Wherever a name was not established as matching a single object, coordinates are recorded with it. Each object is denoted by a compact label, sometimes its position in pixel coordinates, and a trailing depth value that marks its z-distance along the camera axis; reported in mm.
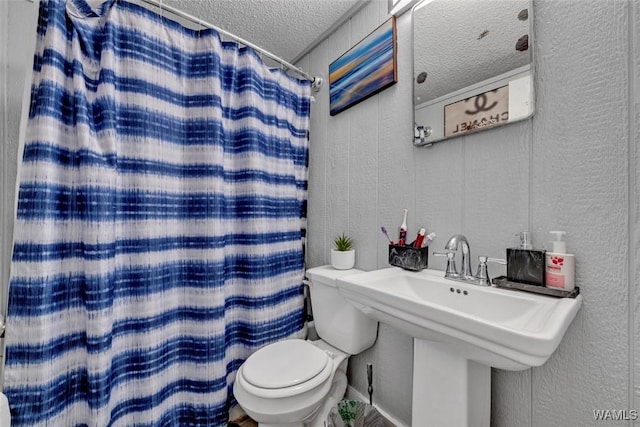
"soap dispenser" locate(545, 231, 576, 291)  736
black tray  720
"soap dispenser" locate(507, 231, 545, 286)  771
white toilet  968
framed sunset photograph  1249
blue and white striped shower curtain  913
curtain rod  1137
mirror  845
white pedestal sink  558
